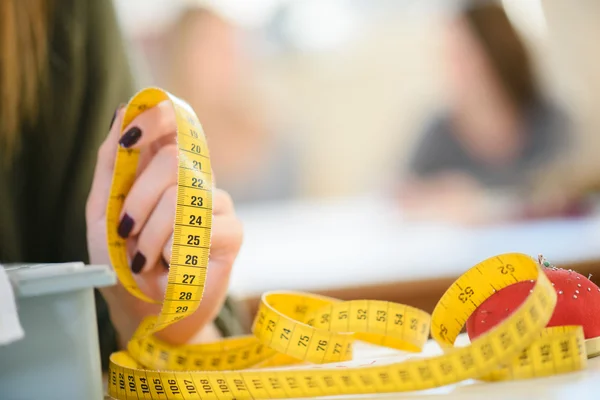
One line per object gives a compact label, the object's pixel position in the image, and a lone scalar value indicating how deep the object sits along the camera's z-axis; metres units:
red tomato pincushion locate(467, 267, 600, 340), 0.67
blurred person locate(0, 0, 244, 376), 0.84
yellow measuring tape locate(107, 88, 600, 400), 0.63
